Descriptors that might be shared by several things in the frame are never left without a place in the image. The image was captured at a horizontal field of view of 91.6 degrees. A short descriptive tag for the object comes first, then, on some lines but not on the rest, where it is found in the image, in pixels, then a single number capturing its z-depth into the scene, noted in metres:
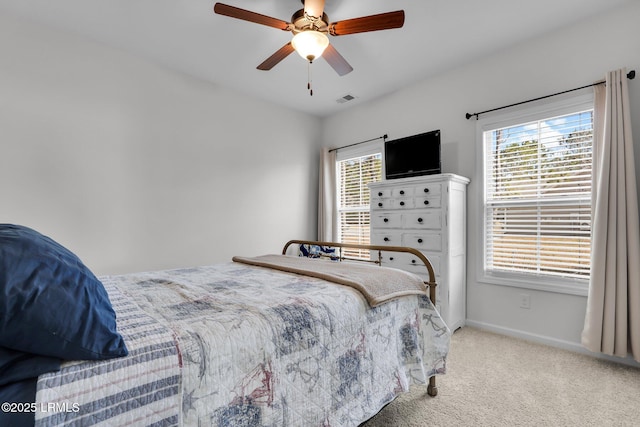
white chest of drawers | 2.92
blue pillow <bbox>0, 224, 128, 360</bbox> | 0.74
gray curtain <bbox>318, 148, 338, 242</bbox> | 4.50
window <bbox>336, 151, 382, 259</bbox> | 4.23
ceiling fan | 1.93
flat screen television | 3.26
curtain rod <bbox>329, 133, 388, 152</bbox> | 3.97
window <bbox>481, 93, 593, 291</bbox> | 2.58
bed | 0.76
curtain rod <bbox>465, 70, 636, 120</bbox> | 2.33
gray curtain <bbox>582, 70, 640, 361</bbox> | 2.21
